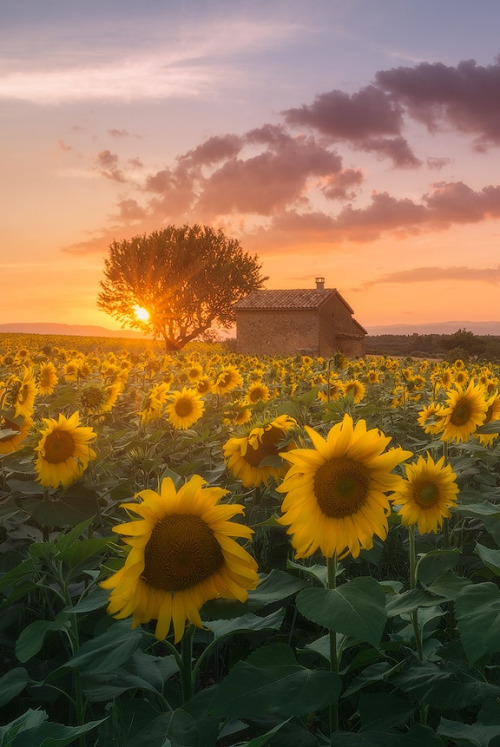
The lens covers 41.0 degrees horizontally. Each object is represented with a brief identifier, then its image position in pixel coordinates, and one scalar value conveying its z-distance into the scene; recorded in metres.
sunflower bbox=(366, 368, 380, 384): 11.59
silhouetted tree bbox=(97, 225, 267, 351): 53.28
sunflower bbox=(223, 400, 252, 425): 5.21
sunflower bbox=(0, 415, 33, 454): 4.14
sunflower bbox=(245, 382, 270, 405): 6.64
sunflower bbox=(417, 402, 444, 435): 4.45
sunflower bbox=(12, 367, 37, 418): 4.62
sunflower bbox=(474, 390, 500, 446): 4.50
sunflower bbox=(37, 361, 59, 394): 8.17
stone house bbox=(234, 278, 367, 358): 39.62
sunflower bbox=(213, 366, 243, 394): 7.95
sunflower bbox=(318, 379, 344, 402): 7.69
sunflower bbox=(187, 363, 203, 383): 9.87
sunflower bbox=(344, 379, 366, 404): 8.48
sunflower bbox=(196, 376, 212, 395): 7.89
